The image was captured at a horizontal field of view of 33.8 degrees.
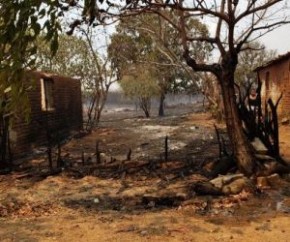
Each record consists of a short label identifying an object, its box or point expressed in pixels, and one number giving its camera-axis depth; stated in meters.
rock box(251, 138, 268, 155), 9.84
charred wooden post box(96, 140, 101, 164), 11.23
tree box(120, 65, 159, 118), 36.97
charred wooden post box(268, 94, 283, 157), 9.91
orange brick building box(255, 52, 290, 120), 19.38
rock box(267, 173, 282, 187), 8.57
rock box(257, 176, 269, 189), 8.50
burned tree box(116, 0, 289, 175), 9.02
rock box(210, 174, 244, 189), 8.24
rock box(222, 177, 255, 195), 8.09
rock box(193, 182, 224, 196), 8.09
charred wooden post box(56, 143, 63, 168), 10.95
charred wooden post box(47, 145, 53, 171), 10.80
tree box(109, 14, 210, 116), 31.55
